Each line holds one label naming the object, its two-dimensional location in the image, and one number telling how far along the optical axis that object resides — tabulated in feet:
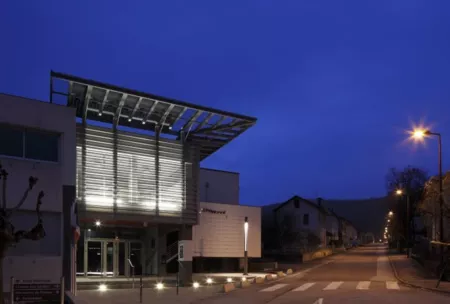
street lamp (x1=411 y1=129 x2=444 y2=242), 82.74
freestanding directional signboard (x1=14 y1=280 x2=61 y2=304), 41.24
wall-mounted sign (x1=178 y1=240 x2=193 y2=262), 107.14
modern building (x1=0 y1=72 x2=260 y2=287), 74.54
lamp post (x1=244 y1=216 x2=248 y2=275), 113.98
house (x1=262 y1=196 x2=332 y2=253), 250.84
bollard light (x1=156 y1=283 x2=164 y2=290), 88.33
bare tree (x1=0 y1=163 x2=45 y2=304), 42.39
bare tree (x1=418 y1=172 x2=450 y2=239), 126.11
